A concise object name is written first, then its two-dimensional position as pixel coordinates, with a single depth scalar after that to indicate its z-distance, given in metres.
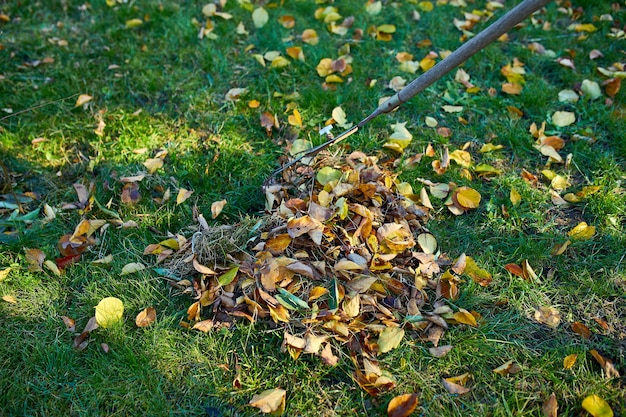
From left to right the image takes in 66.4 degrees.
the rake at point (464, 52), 1.54
